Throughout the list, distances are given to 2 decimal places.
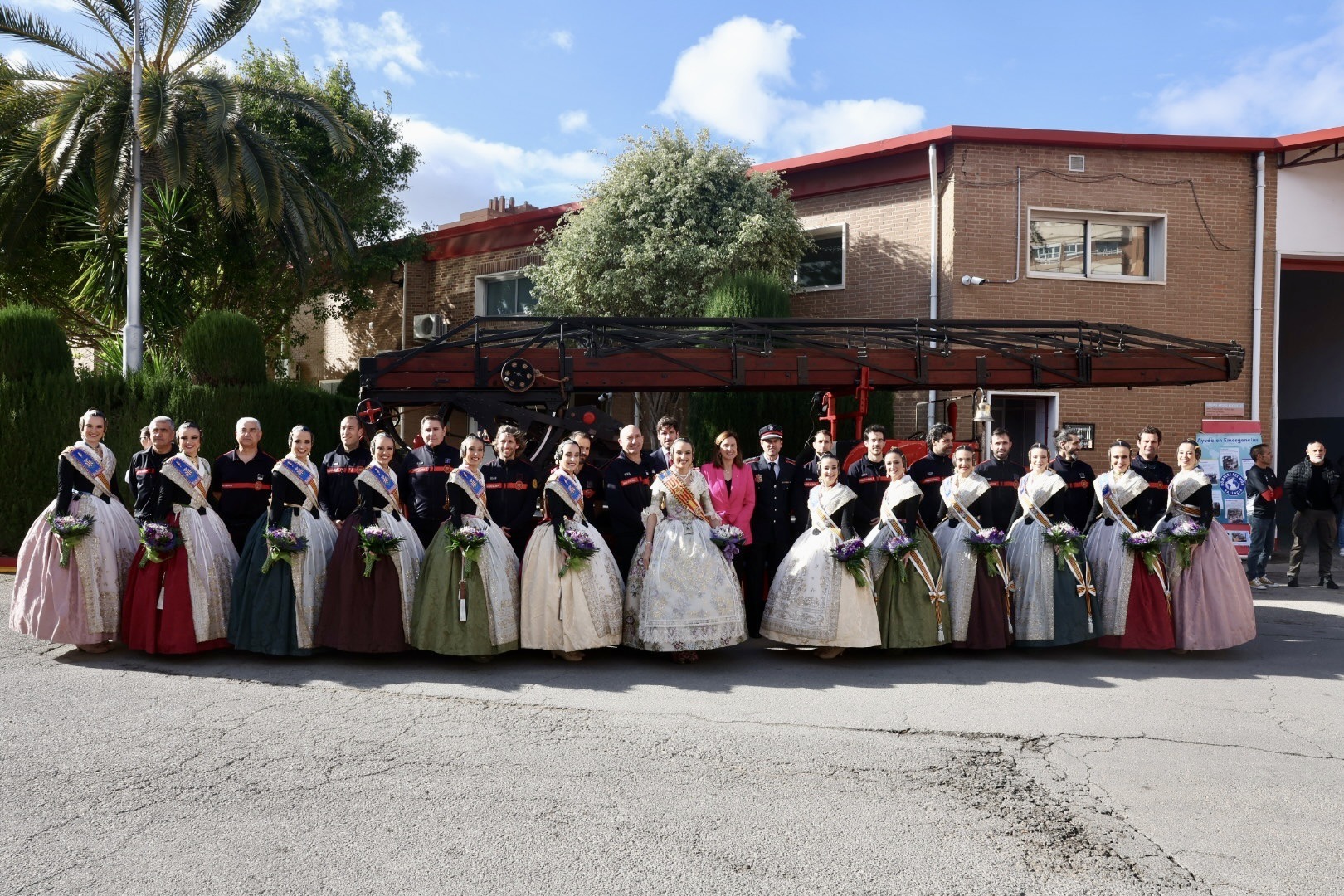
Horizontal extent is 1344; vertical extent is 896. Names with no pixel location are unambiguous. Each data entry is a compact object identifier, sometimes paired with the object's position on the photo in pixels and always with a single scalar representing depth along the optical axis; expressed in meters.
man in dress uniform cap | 8.63
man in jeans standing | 11.89
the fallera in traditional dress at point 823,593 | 7.30
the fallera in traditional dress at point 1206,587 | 7.66
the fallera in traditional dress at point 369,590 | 7.09
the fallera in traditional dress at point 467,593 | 7.02
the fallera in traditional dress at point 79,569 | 7.23
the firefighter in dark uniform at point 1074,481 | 8.73
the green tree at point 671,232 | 15.48
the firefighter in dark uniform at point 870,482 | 8.04
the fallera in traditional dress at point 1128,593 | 7.68
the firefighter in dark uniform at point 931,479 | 8.66
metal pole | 15.28
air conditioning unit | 18.59
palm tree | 15.53
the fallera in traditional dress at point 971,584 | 7.55
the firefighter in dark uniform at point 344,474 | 8.08
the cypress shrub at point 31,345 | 13.05
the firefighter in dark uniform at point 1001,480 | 8.55
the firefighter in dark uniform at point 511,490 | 7.59
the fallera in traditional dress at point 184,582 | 7.20
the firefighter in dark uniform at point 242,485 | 7.87
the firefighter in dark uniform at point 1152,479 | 8.09
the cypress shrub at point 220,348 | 14.22
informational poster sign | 13.88
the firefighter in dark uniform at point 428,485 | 7.77
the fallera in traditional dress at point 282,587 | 7.20
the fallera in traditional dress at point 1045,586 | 7.63
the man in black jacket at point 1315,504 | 11.77
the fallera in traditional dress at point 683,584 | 7.15
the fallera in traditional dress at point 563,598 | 7.14
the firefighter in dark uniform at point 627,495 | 8.02
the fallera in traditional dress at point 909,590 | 7.45
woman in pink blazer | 8.45
